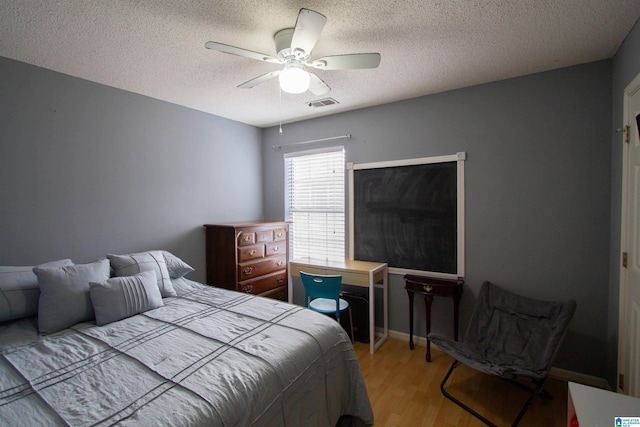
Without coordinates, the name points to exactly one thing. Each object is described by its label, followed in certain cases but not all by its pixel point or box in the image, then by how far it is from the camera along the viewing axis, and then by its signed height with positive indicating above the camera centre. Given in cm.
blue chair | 266 -76
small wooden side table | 264 -76
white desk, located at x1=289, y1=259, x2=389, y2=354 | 286 -68
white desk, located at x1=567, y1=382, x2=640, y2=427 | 104 -75
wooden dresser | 315 -56
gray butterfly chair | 194 -100
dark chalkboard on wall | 285 -6
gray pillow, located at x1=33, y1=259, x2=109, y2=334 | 177 -56
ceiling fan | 163 +91
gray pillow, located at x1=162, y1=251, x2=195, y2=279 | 263 -53
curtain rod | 344 +86
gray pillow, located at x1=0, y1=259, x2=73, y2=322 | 177 -52
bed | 112 -74
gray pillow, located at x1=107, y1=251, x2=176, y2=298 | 224 -45
